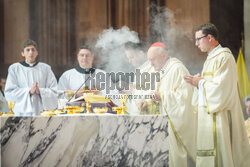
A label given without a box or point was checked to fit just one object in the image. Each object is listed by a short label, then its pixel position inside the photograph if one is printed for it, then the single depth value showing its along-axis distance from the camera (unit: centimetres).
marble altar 717
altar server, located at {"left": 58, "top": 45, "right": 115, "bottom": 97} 1152
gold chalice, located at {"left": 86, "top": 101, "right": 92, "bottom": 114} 822
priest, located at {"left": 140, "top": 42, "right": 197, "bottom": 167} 971
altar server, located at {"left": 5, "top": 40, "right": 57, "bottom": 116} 1085
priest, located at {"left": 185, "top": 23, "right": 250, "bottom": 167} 890
